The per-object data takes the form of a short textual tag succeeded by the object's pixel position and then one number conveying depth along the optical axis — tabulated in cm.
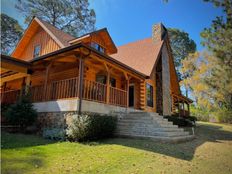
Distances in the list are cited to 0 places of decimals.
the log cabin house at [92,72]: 952
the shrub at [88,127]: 773
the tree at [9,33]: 2669
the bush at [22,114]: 909
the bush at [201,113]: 2879
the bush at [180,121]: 1661
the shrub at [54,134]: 809
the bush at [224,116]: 2535
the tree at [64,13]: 2353
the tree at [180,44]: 3662
